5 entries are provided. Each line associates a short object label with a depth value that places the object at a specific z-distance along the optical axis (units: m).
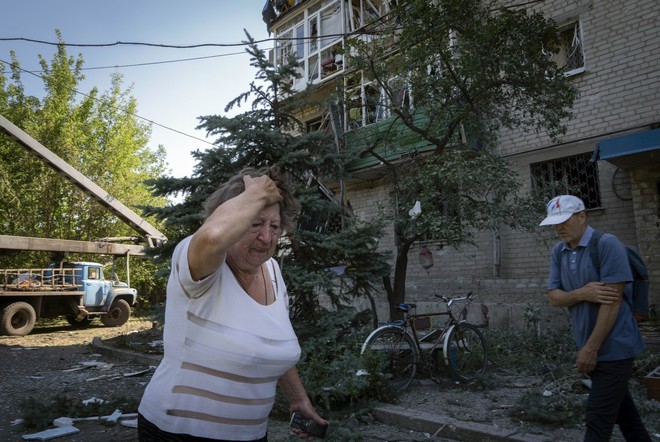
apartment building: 8.68
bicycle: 5.98
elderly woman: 1.36
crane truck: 12.97
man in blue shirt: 2.55
